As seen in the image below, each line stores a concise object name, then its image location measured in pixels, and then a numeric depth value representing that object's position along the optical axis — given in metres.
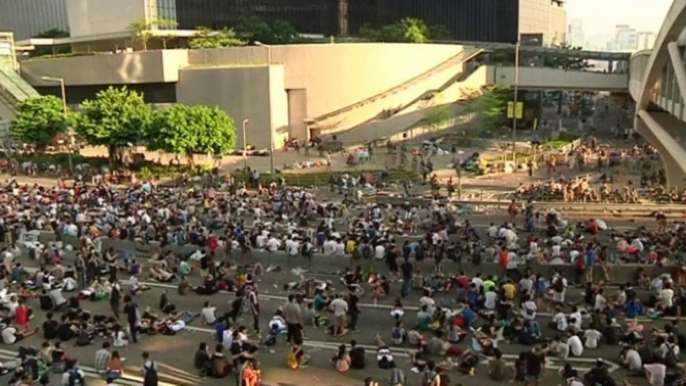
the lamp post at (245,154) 44.24
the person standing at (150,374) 13.97
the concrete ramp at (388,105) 57.41
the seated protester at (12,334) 17.39
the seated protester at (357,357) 15.27
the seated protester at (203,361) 15.23
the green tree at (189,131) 41.56
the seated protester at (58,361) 15.31
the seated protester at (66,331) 17.20
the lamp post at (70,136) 43.81
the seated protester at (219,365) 15.03
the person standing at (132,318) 17.08
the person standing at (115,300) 18.47
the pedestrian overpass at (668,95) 23.73
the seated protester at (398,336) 16.70
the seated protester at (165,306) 18.91
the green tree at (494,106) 57.94
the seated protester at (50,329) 17.22
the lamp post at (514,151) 42.78
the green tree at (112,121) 42.66
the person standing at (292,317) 16.59
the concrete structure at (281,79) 54.25
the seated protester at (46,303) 19.41
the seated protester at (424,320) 17.20
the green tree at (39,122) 46.25
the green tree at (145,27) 63.88
